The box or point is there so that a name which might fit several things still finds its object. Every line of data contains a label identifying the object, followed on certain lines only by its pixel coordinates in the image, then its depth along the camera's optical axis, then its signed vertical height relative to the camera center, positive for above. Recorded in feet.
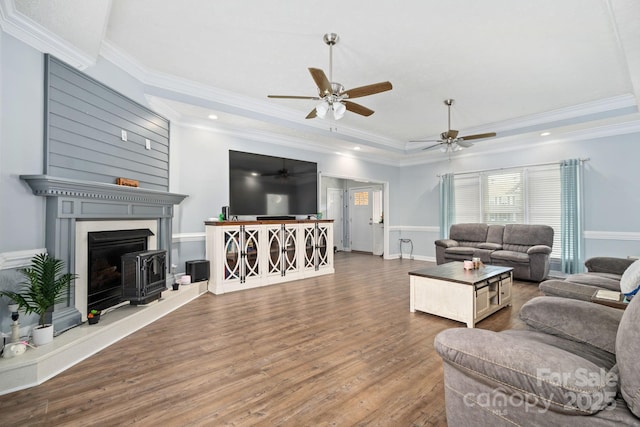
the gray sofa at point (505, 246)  16.58 -1.91
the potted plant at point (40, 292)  7.41 -1.90
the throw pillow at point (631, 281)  5.80 -1.31
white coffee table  10.16 -2.76
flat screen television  16.33 +1.83
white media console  14.62 -1.92
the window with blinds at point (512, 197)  18.81 +1.32
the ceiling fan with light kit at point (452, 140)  15.19 +4.00
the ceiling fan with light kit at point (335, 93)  9.49 +4.04
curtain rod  17.49 +3.30
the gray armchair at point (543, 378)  3.32 -2.04
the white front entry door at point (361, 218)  30.25 -0.20
